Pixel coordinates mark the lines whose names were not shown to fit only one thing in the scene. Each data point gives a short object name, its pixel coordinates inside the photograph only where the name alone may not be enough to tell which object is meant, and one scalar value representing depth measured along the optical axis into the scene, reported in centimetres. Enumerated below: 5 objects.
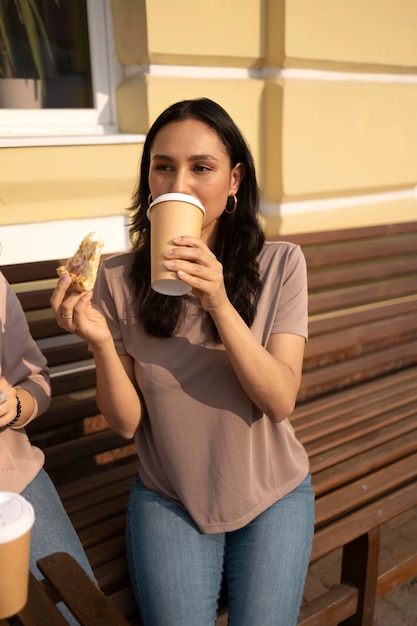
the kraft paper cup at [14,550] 90
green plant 261
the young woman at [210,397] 145
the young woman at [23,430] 149
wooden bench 186
